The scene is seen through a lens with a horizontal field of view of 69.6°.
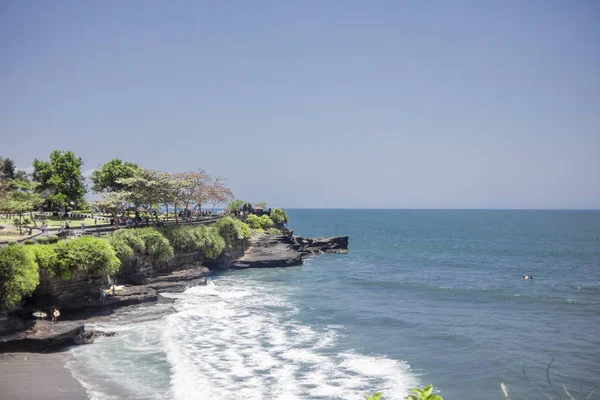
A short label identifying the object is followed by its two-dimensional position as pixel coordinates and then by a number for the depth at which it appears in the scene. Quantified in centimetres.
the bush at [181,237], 4716
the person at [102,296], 3250
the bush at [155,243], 4194
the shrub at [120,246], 3706
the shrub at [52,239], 3127
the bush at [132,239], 3903
